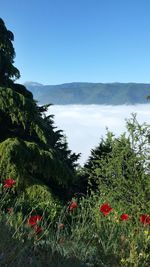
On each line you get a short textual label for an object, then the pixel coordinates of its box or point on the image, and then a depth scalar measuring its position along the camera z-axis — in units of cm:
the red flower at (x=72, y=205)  484
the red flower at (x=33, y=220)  387
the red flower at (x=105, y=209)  447
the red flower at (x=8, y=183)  477
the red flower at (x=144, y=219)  452
